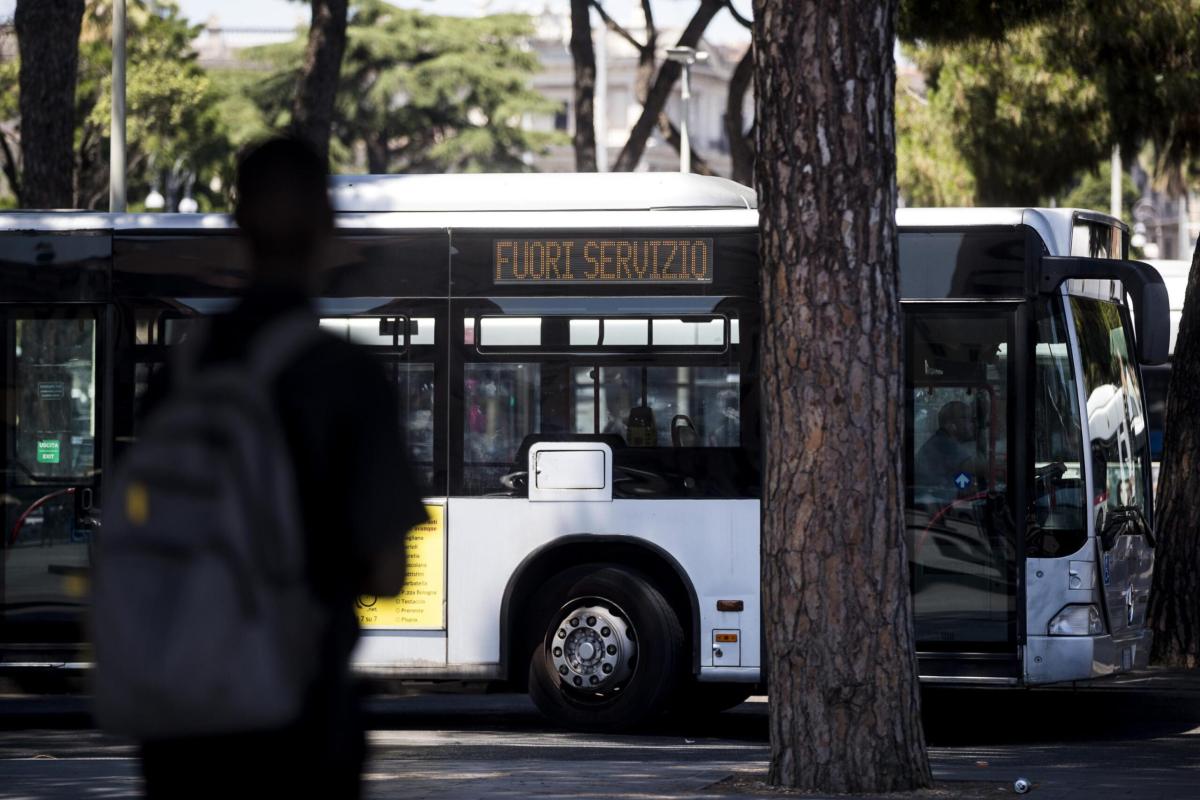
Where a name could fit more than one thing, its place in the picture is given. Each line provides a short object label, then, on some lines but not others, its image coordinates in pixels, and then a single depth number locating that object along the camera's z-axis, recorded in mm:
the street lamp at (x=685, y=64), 47781
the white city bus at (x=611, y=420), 19891
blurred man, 6172
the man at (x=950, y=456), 19922
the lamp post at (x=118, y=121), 43531
